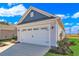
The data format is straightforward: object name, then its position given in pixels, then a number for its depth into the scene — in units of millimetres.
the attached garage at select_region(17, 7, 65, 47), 3872
